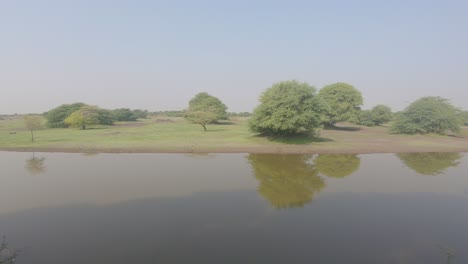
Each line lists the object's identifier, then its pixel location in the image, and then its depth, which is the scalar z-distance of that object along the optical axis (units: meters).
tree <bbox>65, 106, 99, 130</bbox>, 52.91
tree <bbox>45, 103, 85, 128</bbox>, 61.05
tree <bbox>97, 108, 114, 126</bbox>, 64.90
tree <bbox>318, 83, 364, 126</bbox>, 53.88
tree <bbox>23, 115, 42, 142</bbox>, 34.62
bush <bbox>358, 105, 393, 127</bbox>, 70.38
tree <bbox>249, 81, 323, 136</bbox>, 31.38
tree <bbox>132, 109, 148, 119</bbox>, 104.31
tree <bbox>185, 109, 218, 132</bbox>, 44.81
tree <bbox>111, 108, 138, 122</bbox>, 87.89
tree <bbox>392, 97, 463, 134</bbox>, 44.00
